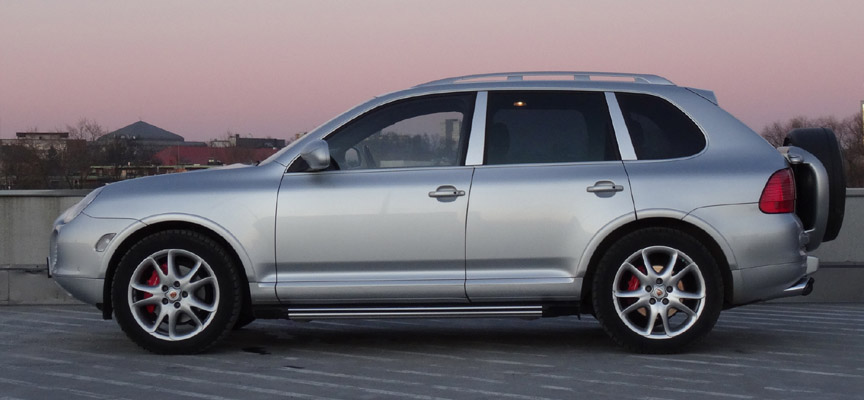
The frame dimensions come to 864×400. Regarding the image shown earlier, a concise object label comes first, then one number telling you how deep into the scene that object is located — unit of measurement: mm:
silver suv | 6547
